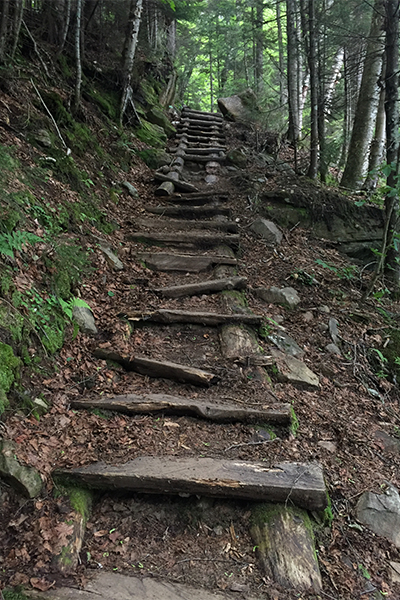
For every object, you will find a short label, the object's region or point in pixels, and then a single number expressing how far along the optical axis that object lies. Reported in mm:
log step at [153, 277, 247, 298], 4652
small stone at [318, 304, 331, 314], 4902
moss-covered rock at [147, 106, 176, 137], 10695
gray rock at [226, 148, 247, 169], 9414
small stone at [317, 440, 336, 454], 2924
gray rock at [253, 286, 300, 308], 4969
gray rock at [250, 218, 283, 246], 6340
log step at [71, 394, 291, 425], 2930
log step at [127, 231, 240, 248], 5770
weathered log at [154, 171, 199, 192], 7672
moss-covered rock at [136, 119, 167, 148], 9269
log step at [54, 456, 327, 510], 2299
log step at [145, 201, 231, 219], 6782
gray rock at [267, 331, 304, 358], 4090
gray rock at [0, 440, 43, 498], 2079
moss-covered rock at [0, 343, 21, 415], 2363
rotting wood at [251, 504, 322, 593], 1967
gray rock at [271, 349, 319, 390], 3627
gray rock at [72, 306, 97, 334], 3566
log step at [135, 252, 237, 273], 5270
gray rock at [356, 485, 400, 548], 2403
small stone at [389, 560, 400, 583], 2123
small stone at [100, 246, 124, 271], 4738
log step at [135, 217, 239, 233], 6281
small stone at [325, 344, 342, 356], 4281
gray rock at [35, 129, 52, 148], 4947
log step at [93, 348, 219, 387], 3330
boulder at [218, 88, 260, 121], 13668
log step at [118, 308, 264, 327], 4105
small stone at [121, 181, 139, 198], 6910
